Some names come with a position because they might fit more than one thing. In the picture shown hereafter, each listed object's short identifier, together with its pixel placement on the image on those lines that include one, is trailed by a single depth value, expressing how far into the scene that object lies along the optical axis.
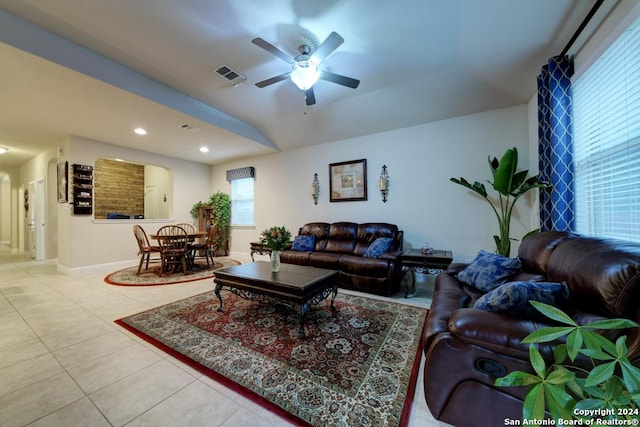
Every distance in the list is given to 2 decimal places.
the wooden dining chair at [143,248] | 4.64
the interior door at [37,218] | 5.87
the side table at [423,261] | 3.21
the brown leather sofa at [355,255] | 3.37
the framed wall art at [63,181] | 4.61
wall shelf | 4.60
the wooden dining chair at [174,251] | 4.57
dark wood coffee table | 2.31
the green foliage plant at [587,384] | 0.67
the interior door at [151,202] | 7.73
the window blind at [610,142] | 1.68
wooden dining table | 4.86
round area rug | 4.07
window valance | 6.26
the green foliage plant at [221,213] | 6.60
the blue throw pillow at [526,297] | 1.26
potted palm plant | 2.93
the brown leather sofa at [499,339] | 1.08
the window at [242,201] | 6.47
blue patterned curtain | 2.41
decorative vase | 2.93
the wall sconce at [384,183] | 4.35
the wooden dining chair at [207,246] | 5.05
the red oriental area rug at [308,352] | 1.50
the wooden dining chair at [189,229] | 6.64
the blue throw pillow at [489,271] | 2.13
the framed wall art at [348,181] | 4.66
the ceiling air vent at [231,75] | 3.10
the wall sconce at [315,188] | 5.20
